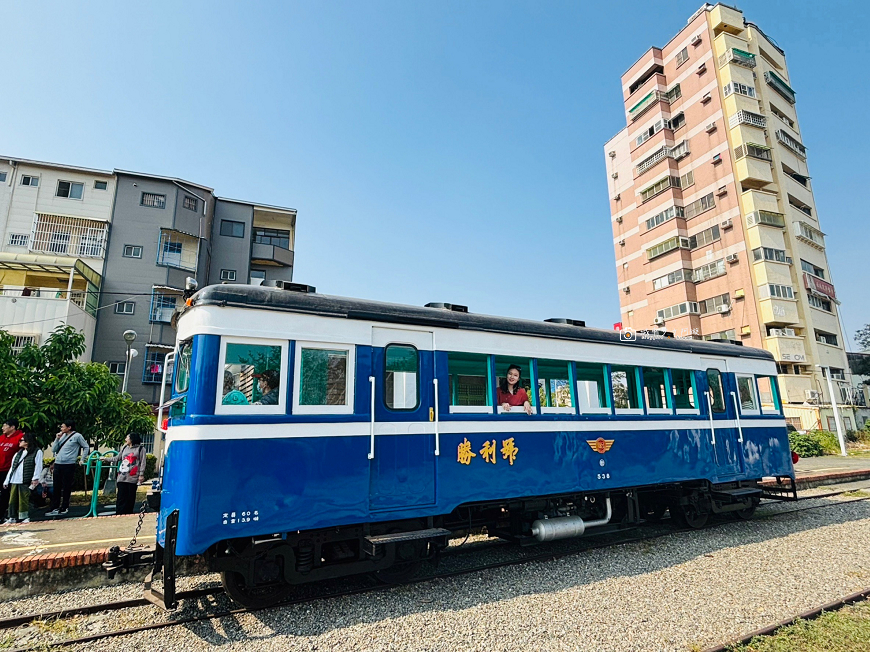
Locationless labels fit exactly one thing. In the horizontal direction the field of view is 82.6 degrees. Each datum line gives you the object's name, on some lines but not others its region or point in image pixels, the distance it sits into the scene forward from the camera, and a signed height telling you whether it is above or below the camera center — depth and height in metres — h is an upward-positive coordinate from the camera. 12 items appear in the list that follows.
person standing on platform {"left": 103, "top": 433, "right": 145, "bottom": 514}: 9.43 -0.51
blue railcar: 5.11 +0.04
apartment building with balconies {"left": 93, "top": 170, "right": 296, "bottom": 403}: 26.06 +10.77
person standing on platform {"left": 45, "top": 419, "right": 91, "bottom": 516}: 9.46 -0.27
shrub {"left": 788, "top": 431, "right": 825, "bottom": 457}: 25.12 -0.72
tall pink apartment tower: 31.52 +15.47
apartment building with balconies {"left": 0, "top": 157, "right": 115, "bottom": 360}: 24.64 +11.98
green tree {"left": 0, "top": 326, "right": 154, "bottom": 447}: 10.78 +1.19
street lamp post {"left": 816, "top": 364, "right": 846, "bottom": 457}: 25.30 +0.07
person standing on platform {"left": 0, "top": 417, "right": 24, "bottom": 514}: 8.91 -0.04
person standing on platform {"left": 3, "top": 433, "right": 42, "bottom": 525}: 8.76 -0.58
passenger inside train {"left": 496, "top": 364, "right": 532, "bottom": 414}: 6.93 +0.62
